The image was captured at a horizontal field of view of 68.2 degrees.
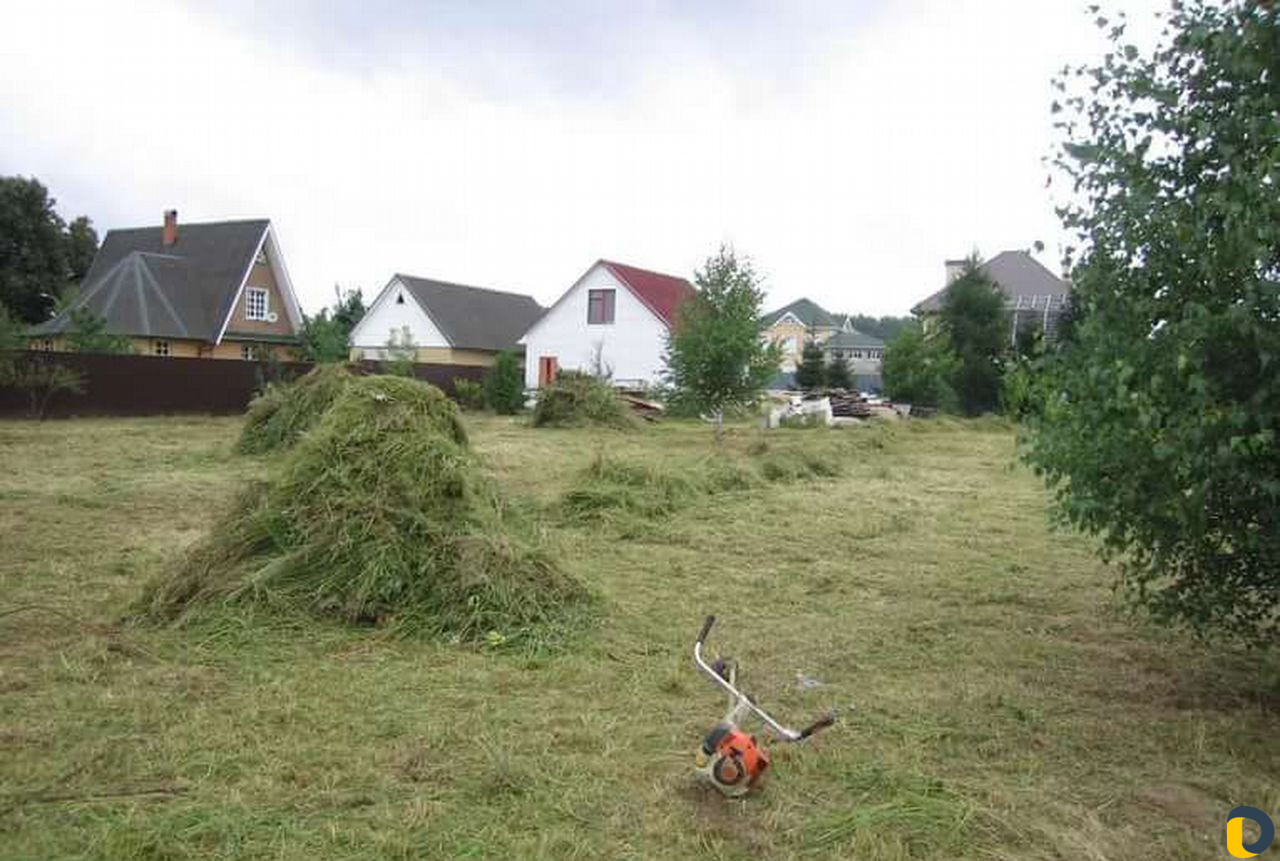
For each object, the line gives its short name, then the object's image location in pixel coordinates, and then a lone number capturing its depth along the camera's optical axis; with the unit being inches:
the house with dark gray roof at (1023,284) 1731.1
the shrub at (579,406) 930.7
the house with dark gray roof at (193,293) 1254.3
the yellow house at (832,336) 2606.3
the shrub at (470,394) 1168.2
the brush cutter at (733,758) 126.3
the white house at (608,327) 1411.2
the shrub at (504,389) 1159.0
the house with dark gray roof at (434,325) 1626.5
